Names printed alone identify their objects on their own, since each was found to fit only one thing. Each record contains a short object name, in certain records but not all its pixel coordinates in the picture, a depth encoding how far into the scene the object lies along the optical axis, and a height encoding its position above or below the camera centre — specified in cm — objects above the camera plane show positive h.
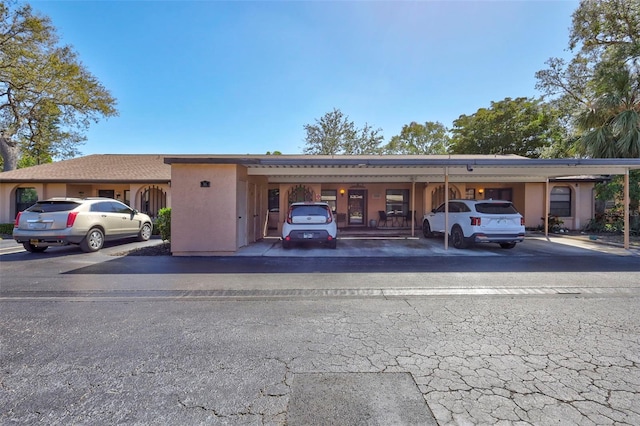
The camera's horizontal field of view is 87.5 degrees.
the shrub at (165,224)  1109 -43
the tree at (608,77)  1380 +617
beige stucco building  994 +110
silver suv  961 -38
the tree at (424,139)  3912 +855
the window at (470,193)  1805 +97
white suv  1029 -38
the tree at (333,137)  3369 +748
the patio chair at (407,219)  1817 -44
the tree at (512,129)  2758 +692
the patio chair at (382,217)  1772 -32
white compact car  1041 -44
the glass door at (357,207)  1802 +22
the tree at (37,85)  1930 +804
